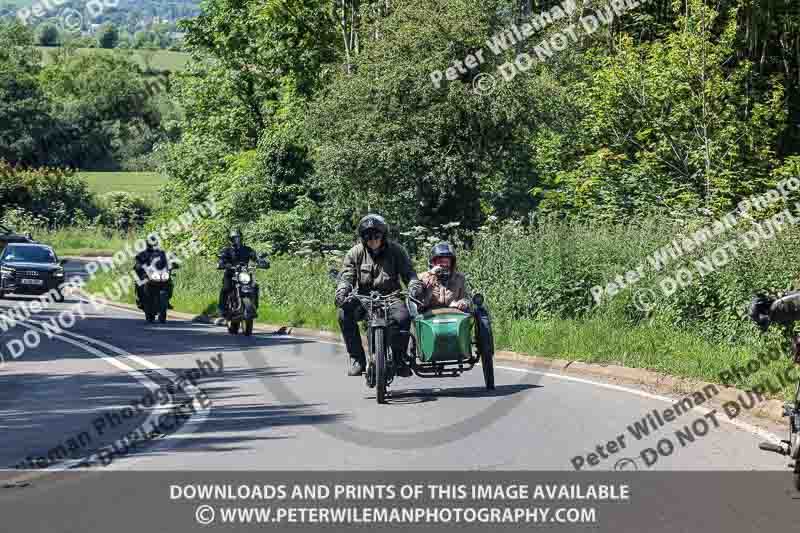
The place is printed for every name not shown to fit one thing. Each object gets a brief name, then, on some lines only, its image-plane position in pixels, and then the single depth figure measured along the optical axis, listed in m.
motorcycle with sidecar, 14.08
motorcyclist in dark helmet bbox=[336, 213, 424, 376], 14.50
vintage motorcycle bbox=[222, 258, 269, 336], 25.98
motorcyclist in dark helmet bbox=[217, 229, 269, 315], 26.60
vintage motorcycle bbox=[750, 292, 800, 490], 8.26
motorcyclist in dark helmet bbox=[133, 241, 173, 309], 31.86
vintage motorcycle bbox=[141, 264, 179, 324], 31.47
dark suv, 40.28
